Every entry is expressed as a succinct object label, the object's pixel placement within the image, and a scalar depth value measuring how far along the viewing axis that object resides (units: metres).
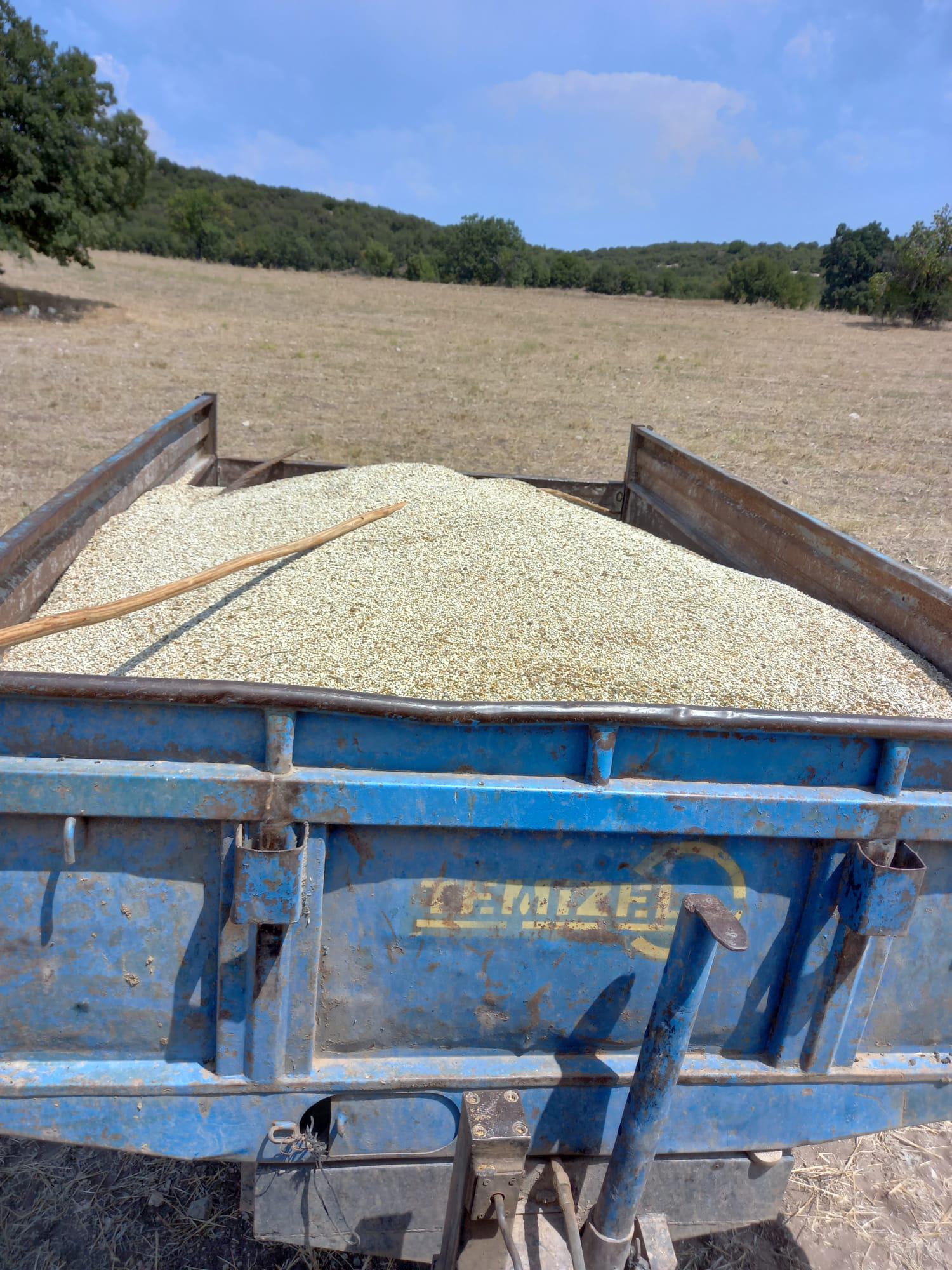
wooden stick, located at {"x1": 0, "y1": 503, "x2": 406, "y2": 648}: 1.75
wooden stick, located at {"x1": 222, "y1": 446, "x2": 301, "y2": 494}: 4.55
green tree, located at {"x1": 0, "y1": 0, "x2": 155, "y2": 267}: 15.66
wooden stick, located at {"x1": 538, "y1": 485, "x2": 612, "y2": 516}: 4.70
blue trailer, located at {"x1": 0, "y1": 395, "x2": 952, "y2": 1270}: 1.51
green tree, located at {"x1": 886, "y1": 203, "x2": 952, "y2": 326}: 28.97
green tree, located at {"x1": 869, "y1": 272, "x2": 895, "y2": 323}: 30.05
